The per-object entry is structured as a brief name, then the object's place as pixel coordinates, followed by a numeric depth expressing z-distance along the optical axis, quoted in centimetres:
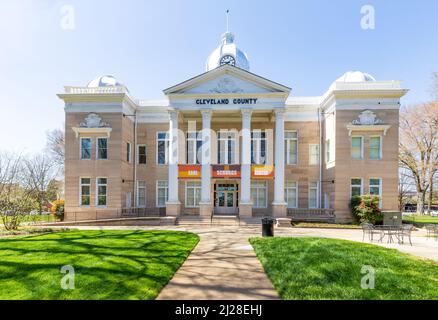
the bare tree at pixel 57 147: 4944
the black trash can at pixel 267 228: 1483
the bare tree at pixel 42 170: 4131
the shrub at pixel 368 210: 2067
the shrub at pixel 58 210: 2346
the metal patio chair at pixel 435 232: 1571
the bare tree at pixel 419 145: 3666
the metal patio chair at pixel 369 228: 1423
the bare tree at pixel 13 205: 1711
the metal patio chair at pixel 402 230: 1378
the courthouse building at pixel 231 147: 2272
